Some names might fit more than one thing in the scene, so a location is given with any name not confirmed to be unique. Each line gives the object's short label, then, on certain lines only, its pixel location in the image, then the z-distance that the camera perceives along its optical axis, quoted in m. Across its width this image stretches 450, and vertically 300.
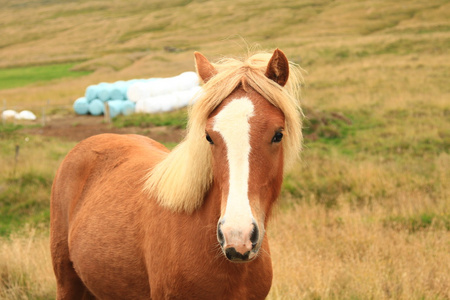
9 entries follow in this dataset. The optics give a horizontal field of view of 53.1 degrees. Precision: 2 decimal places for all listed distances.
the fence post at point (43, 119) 18.89
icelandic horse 2.27
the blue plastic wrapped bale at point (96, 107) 20.95
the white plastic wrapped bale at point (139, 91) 20.83
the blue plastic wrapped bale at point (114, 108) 19.84
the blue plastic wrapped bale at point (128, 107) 20.03
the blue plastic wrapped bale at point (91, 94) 21.44
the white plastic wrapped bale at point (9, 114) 19.39
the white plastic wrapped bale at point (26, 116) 19.94
